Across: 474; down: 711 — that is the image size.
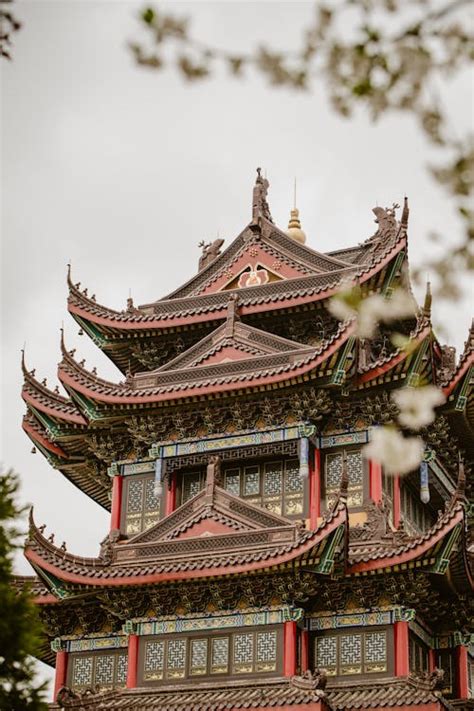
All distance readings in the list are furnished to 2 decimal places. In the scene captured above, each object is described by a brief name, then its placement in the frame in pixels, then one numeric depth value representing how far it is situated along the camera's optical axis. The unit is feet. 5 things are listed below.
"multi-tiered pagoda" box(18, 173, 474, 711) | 161.68
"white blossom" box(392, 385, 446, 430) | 51.96
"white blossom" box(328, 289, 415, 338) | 46.52
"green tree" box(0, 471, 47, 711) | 94.63
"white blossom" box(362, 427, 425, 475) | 51.78
